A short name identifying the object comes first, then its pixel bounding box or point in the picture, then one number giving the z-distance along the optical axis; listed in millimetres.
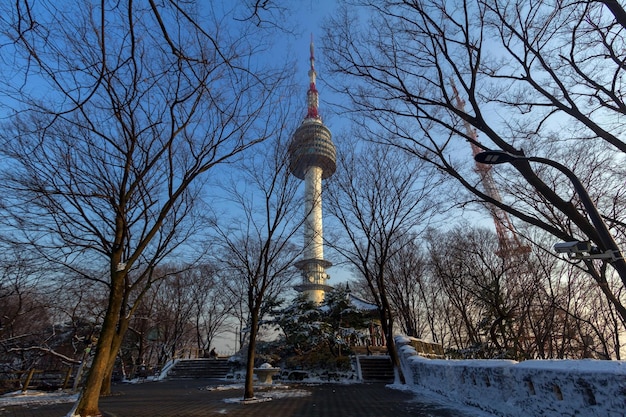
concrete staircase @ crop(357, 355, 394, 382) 16447
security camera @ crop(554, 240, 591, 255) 4672
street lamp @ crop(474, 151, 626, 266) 4555
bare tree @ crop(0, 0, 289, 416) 6676
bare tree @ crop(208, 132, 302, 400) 9914
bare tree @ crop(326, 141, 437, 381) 14102
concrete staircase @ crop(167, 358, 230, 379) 21173
